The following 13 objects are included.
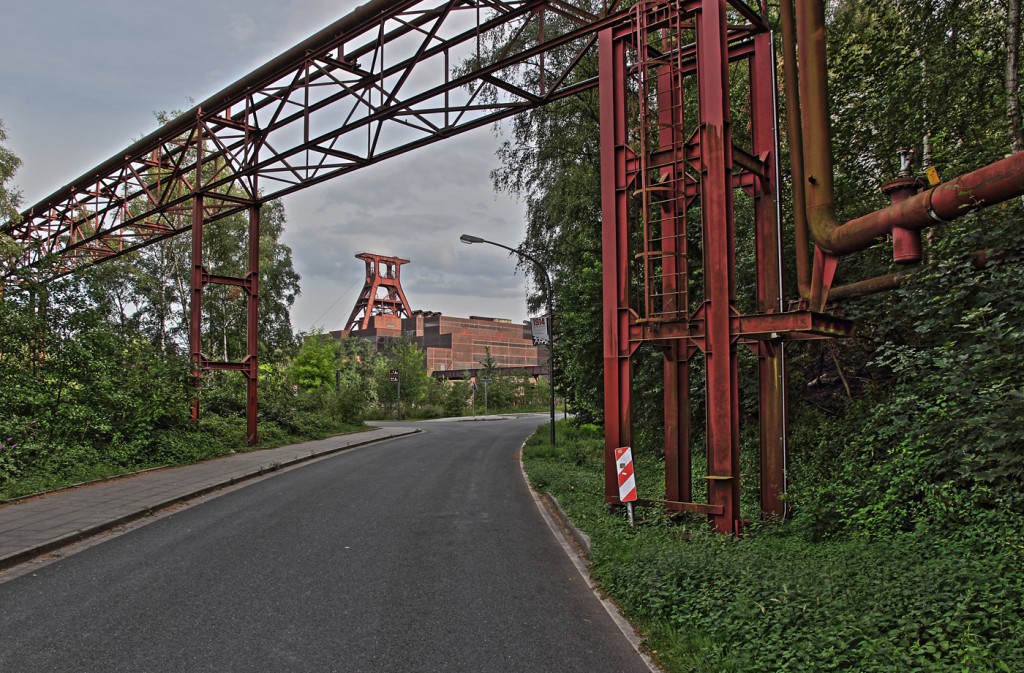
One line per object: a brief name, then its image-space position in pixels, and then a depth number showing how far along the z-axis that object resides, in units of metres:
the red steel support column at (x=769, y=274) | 8.23
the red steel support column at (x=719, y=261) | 7.65
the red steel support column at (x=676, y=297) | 8.54
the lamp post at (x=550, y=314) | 19.36
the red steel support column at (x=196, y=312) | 18.41
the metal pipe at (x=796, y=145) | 8.08
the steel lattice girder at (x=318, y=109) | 13.04
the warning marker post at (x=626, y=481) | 8.19
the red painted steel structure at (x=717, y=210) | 7.41
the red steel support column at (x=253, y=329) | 19.56
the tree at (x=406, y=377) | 47.31
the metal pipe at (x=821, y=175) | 6.23
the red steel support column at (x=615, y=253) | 8.71
